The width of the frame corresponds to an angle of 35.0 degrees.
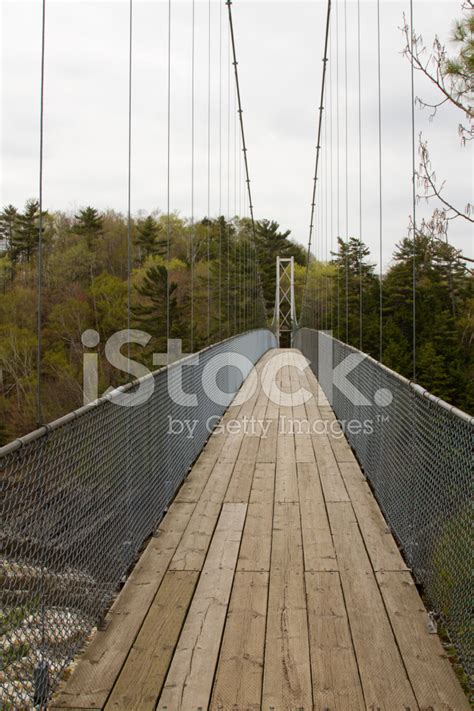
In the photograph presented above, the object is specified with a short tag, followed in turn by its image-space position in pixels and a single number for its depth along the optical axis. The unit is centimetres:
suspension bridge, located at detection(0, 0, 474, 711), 171
